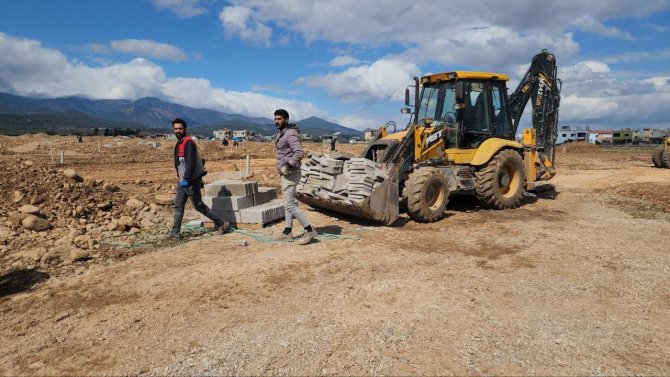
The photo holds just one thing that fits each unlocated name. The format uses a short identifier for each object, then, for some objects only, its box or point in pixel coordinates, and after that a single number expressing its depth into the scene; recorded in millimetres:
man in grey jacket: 6395
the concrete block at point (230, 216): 7961
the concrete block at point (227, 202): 7930
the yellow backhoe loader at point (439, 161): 7641
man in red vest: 6715
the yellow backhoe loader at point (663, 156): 18422
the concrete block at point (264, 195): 8539
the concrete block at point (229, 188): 8148
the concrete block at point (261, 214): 7852
